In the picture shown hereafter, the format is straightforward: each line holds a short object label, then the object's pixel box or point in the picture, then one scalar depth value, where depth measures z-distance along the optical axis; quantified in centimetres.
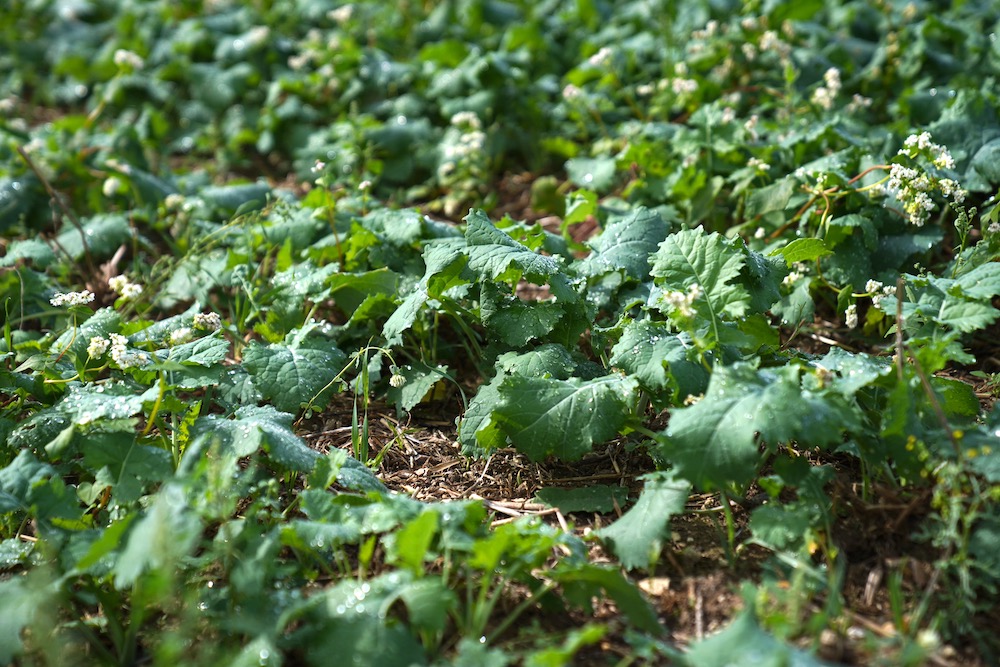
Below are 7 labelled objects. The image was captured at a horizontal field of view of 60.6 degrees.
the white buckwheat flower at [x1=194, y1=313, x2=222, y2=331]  269
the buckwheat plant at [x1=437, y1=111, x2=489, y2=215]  390
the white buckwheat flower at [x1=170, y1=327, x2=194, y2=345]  257
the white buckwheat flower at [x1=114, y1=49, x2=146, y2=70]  451
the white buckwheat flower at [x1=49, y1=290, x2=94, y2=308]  274
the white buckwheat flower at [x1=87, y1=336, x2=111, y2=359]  245
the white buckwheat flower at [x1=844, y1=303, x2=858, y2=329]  259
